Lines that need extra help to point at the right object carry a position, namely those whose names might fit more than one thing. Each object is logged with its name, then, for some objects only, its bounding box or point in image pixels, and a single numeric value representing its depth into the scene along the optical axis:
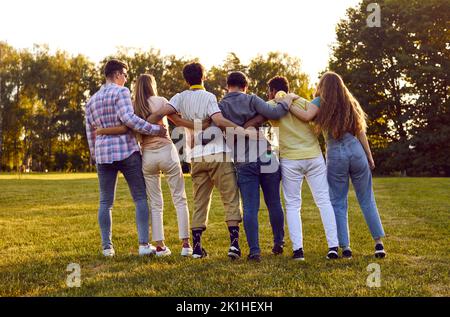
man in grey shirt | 5.19
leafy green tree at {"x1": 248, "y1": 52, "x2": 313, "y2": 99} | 52.31
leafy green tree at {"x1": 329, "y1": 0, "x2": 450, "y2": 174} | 32.06
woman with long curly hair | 5.27
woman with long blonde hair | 5.45
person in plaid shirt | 5.36
